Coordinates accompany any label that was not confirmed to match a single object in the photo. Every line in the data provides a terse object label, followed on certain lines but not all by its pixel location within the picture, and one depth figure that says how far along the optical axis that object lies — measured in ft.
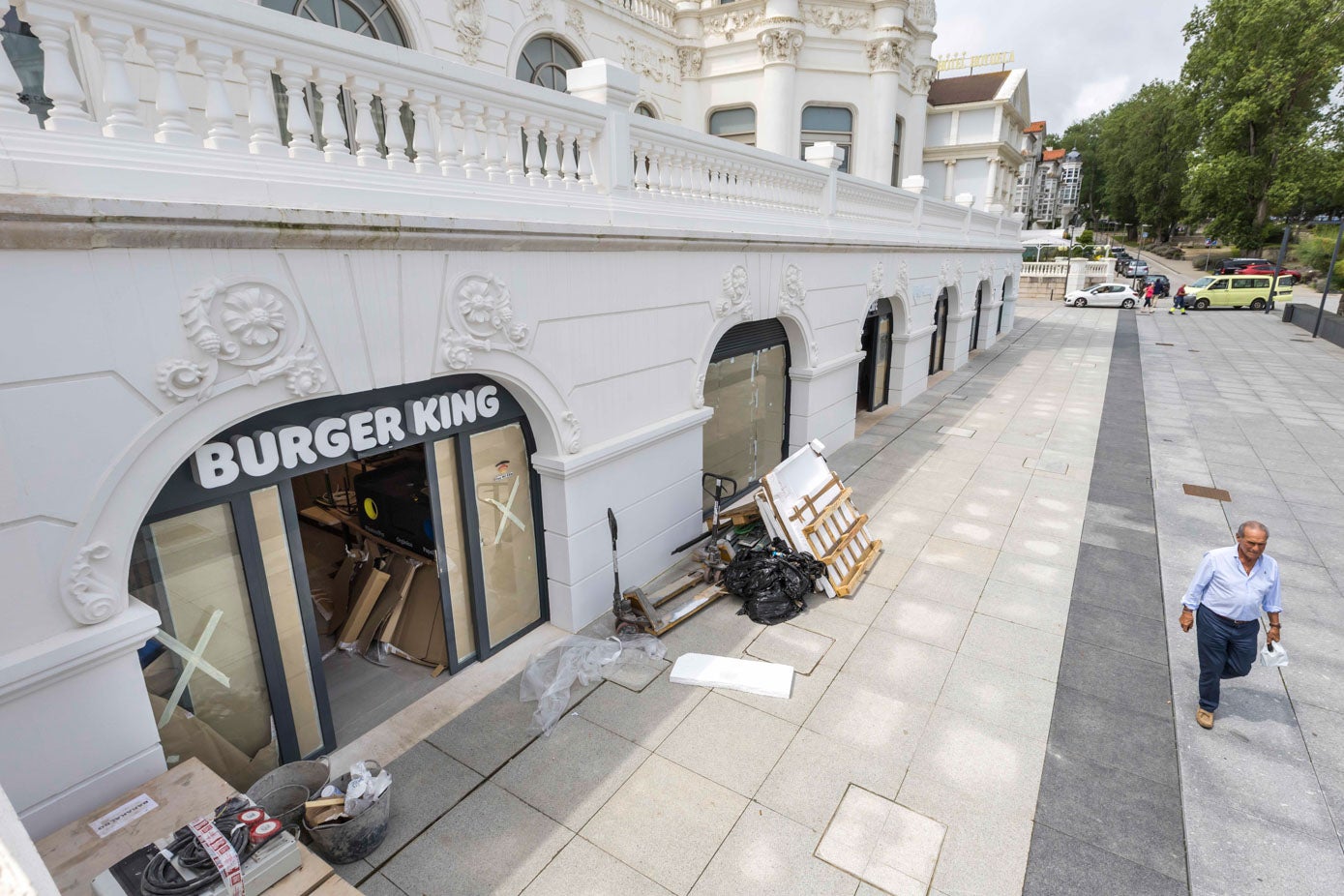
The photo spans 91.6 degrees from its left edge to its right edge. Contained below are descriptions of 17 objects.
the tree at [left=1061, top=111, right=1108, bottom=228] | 295.89
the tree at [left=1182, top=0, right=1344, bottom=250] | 129.49
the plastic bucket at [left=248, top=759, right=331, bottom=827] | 13.98
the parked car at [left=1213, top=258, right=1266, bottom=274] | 151.64
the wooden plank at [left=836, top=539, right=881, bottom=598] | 24.73
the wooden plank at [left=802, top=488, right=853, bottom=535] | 25.89
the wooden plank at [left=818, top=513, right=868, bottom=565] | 25.43
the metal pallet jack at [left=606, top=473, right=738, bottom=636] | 22.36
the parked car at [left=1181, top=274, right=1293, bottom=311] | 116.88
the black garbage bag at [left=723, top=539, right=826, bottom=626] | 23.27
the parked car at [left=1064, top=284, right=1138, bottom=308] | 123.13
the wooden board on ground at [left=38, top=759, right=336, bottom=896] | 10.42
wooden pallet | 25.46
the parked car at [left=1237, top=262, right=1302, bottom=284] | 138.16
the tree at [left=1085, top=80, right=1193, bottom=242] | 201.26
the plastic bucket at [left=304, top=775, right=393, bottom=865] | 13.71
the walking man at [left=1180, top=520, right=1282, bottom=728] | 16.93
